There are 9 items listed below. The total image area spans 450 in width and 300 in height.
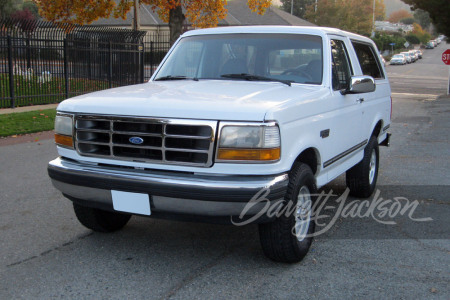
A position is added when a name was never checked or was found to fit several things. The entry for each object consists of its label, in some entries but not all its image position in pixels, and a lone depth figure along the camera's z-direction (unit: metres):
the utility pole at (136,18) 21.66
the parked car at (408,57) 74.16
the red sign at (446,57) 25.76
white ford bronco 3.56
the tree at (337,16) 70.44
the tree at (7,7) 45.11
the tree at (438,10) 30.98
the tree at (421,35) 128.95
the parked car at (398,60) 69.69
